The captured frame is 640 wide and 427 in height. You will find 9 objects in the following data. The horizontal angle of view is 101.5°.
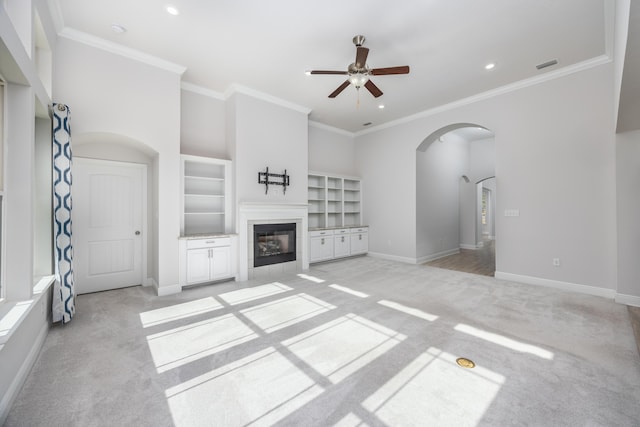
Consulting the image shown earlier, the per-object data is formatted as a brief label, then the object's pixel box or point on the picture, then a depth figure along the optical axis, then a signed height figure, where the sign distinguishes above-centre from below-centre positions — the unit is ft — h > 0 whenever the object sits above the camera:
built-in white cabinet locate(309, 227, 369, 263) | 19.38 -2.34
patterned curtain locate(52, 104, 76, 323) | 9.38 -0.01
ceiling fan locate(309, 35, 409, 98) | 9.90 +5.71
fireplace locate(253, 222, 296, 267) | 16.02 -1.91
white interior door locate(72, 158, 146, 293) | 12.62 -0.45
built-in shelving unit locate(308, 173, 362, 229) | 21.30 +1.12
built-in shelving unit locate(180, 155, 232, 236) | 15.05 +1.03
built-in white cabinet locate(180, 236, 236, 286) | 13.46 -2.43
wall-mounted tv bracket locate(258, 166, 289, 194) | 16.31 +2.25
